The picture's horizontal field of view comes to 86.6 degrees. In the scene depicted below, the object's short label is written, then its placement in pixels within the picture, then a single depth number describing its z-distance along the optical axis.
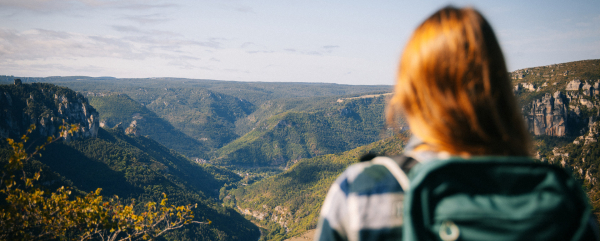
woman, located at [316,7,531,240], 1.94
